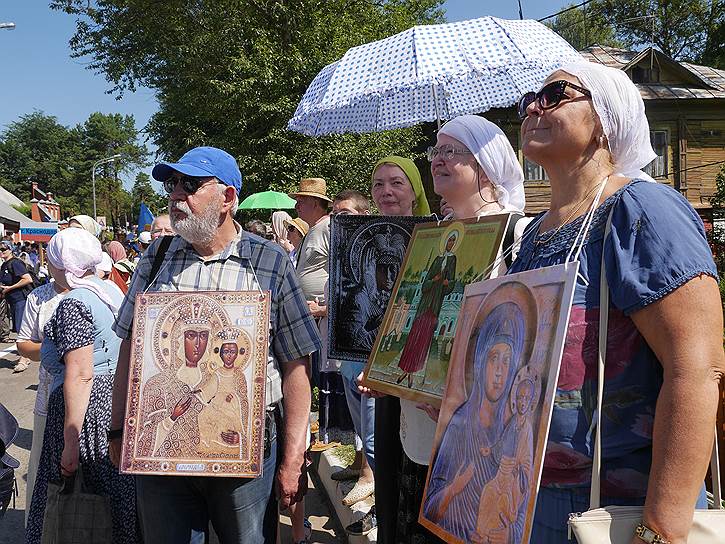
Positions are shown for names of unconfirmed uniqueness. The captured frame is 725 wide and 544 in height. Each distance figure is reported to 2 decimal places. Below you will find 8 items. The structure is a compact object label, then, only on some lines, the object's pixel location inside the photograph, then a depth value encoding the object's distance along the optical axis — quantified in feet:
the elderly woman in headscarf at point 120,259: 26.74
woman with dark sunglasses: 4.36
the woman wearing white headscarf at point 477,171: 7.88
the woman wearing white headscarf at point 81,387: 10.19
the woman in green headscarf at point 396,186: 10.28
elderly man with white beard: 7.98
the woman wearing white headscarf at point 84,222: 24.56
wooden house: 78.79
